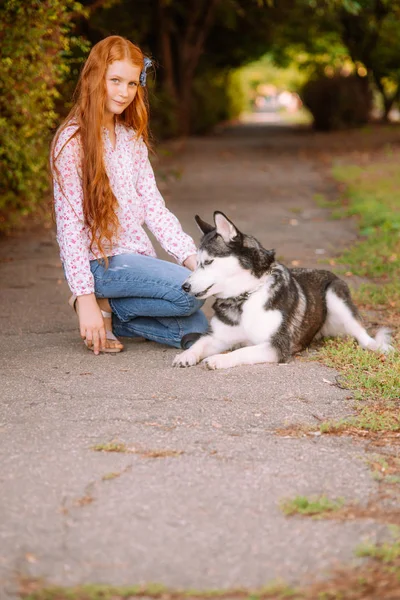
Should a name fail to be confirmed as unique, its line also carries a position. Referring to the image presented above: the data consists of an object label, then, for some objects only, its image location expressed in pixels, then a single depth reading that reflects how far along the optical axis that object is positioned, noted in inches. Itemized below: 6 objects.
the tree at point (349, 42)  1128.8
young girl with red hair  207.5
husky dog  201.6
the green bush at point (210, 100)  1198.3
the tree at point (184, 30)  909.8
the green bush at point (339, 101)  1217.4
